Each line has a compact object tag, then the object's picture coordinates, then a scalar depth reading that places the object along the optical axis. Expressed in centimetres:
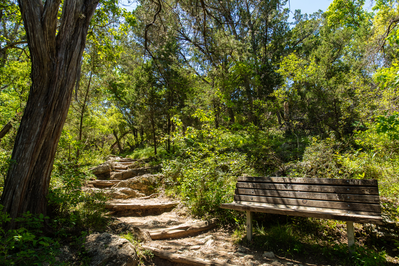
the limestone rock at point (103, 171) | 826
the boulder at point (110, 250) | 257
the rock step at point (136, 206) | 533
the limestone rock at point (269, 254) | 321
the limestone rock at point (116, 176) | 819
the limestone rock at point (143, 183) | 727
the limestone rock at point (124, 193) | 640
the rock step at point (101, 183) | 735
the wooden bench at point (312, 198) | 298
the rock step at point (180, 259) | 302
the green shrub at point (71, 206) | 317
